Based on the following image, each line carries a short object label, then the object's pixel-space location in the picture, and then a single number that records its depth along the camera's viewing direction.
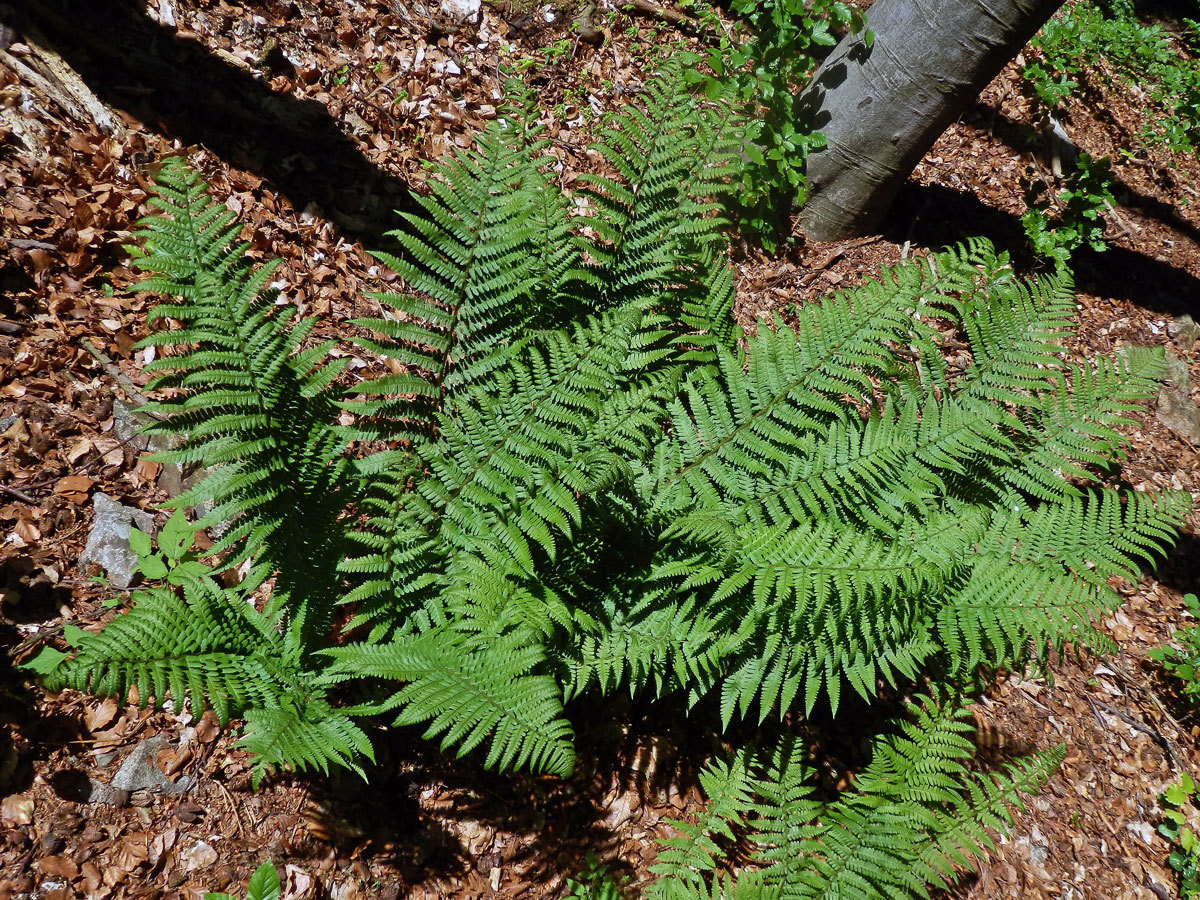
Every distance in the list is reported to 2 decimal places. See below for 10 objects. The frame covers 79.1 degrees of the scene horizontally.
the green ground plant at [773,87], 3.88
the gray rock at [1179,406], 4.84
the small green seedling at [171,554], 2.44
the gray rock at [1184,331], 5.26
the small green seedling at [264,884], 1.72
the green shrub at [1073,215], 4.74
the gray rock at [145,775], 2.30
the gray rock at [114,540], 2.56
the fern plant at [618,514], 2.13
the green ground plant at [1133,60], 6.09
